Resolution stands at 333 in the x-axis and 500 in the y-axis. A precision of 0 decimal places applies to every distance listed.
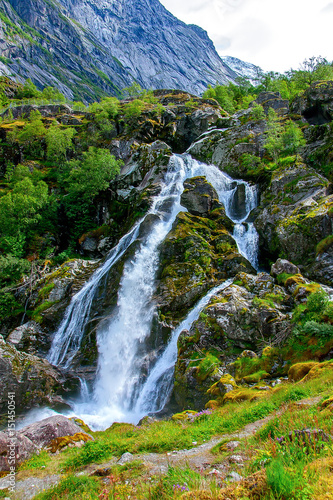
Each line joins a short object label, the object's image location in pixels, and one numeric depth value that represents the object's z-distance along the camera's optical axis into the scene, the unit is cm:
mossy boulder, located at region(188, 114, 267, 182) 3328
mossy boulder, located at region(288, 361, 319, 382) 858
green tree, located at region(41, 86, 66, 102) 8612
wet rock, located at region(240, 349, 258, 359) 1190
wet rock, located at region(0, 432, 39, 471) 740
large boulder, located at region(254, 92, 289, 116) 4072
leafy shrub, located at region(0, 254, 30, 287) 2752
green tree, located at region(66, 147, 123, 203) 3722
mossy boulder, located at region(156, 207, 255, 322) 1886
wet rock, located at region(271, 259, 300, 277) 1620
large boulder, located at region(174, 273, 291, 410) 1252
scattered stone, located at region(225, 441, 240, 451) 502
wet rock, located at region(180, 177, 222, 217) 2631
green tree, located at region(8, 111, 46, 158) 4907
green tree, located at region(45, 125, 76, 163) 4453
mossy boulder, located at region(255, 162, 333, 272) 1872
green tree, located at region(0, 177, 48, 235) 3175
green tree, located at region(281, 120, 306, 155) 2747
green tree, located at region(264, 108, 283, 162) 2869
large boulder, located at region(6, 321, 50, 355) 2103
